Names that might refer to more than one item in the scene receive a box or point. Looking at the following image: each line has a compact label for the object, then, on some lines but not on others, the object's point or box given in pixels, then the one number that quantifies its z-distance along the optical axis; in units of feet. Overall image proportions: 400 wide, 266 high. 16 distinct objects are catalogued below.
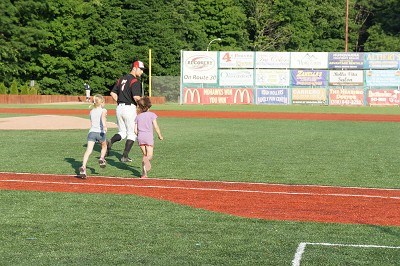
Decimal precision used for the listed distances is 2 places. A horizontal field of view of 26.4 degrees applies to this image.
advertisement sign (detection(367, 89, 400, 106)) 220.43
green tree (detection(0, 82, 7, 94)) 224.53
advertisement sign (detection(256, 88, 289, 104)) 224.94
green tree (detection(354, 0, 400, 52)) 326.03
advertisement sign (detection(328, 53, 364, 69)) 224.94
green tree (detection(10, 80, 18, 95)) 225.35
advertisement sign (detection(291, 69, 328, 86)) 224.53
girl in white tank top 47.91
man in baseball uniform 56.08
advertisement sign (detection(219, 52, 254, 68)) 225.97
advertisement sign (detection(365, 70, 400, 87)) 220.02
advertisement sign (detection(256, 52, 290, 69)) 225.76
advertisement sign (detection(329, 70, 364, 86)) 223.10
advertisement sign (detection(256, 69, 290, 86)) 224.74
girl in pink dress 47.78
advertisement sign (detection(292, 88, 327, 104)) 224.74
